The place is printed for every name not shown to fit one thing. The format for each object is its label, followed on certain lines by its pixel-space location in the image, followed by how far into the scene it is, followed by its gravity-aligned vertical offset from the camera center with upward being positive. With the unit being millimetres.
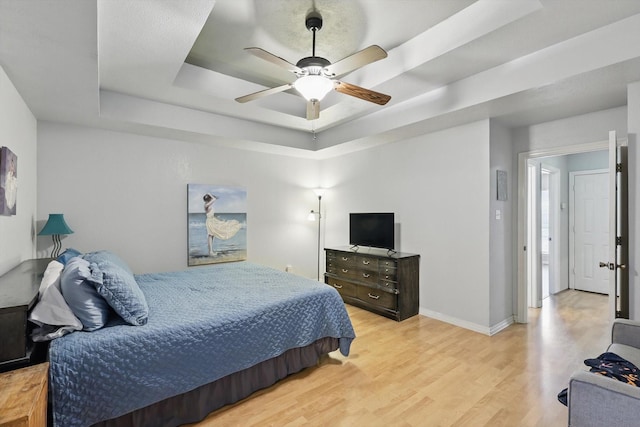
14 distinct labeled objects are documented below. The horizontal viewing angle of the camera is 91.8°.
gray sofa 1336 -853
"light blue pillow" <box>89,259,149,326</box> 1878 -505
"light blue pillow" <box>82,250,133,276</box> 2359 -359
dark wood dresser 3902 -920
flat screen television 4172 -248
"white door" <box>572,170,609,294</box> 4922 -280
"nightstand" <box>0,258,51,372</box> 1503 -583
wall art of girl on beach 4254 -157
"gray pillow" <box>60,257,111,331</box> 1787 -491
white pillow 1683 -538
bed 1651 -889
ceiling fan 2076 +1036
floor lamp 5348 +64
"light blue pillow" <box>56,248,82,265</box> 2537 -375
